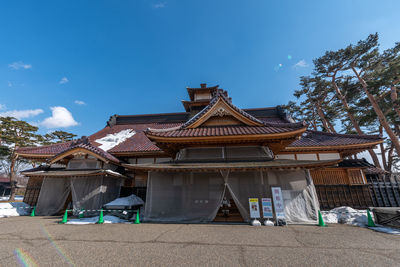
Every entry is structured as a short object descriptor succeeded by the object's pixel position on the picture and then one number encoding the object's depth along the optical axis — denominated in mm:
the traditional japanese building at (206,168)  7090
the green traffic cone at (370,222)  6352
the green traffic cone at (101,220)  7275
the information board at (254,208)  6727
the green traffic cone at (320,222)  6355
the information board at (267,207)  6688
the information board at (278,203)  6648
